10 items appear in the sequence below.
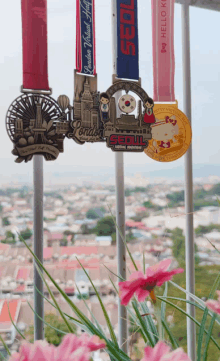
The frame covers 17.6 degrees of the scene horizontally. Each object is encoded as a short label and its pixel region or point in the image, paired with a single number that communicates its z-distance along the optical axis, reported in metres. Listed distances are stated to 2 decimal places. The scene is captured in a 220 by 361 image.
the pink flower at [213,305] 0.43
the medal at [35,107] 0.87
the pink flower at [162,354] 0.38
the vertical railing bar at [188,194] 1.01
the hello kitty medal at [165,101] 0.96
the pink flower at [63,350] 0.37
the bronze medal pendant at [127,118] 0.91
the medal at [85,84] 0.90
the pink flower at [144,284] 0.52
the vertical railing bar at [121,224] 0.96
